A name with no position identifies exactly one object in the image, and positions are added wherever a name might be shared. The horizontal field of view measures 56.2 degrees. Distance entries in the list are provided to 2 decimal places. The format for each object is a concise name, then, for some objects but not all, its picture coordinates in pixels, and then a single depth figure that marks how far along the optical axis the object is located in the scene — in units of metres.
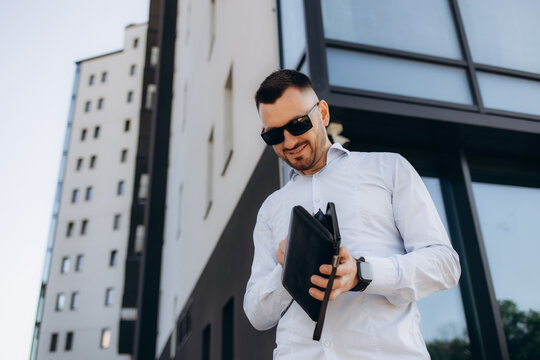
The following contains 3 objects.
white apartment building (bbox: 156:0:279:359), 6.58
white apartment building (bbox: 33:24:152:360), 39.22
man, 1.84
